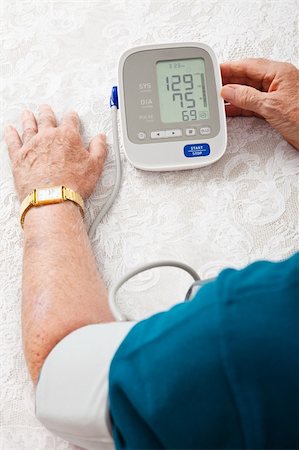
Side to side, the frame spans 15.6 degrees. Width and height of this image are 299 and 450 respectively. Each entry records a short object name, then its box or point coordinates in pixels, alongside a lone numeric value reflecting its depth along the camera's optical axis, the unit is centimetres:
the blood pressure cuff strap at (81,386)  102
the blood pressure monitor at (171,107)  126
